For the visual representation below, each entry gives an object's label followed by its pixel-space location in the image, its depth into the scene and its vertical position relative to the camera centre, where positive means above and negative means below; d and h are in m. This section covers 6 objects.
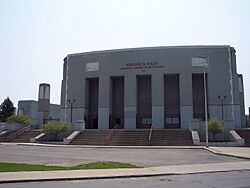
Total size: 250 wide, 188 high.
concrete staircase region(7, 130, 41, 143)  44.38 -2.43
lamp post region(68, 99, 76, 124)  63.75 +3.08
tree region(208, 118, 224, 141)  38.81 -0.85
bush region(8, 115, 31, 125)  55.10 -0.08
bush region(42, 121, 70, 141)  43.03 -1.21
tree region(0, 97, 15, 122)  87.79 +2.52
